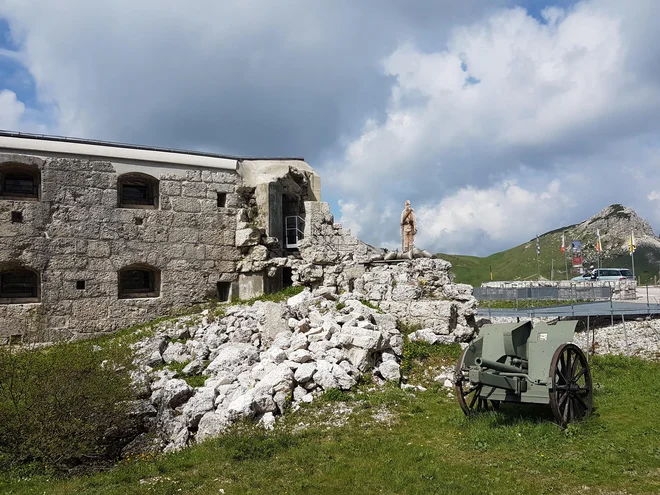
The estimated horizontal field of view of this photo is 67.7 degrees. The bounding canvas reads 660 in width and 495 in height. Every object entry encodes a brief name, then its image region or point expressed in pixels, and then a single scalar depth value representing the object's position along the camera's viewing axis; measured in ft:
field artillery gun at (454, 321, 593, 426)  23.06
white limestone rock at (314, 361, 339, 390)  29.04
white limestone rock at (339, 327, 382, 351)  32.07
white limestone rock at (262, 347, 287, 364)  31.68
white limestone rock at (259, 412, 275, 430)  25.32
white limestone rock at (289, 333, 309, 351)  32.78
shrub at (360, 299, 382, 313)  41.19
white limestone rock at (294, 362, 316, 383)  28.99
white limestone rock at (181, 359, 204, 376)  36.01
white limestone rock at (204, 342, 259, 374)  34.63
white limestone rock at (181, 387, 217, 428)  27.61
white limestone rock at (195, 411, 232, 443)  25.64
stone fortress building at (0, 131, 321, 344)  45.37
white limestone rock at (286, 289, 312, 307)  42.59
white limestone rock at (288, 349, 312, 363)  30.91
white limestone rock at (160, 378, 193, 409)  29.99
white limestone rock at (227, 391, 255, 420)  26.00
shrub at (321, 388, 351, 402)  28.10
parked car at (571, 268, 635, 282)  90.02
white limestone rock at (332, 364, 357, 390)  29.25
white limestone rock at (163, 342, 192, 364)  39.22
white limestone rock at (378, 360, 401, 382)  31.68
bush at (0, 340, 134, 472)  23.76
